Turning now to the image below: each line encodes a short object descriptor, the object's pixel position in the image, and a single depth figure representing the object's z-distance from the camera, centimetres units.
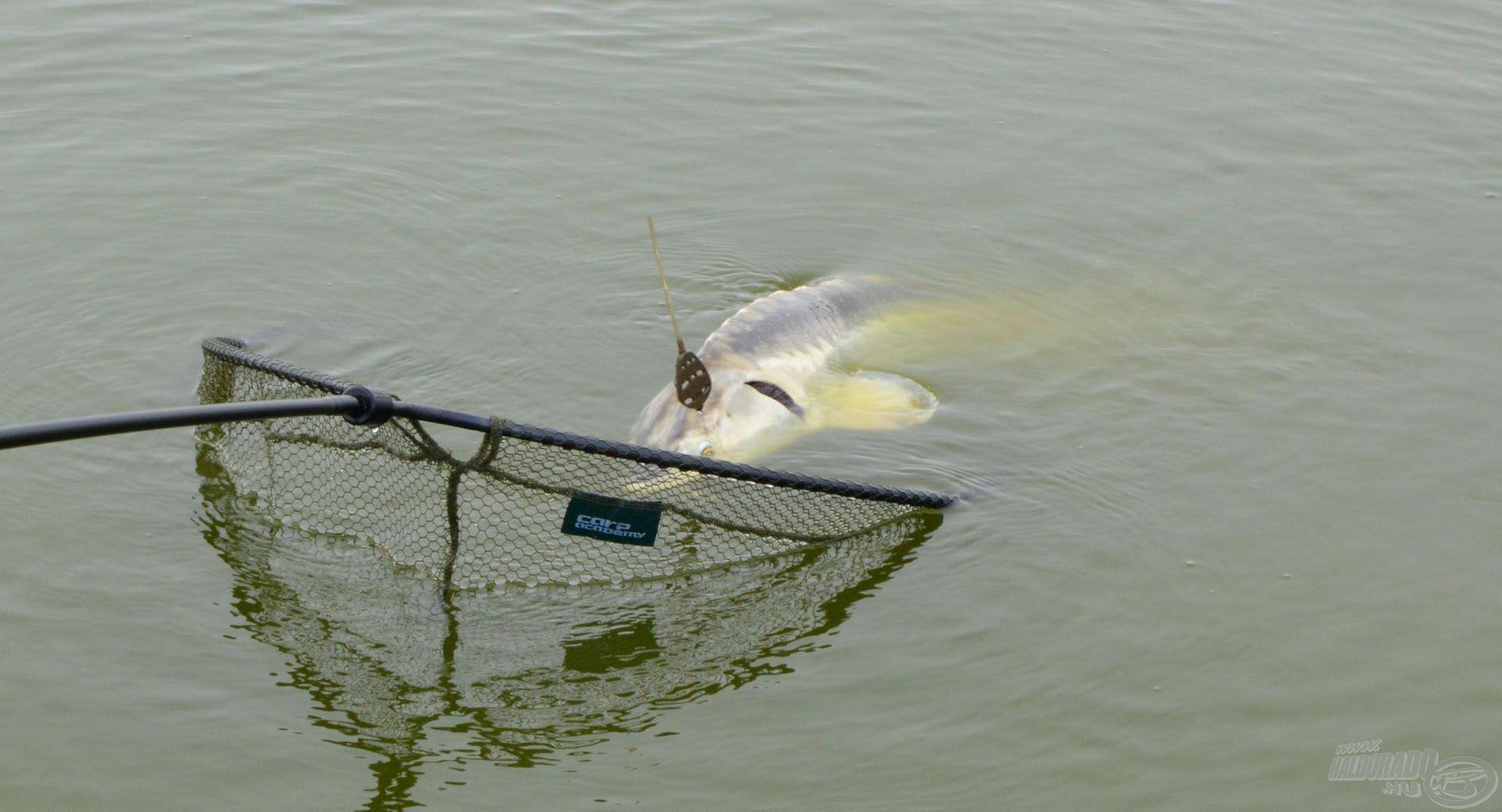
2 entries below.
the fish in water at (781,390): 1152
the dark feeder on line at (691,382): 1037
